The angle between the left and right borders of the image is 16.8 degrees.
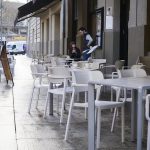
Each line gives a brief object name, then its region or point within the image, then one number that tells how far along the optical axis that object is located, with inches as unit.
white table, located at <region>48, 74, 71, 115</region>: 349.7
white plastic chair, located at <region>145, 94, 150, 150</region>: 202.7
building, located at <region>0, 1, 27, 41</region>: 3031.8
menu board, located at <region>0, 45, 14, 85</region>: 658.0
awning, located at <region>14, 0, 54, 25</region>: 1085.5
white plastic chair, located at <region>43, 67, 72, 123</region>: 346.6
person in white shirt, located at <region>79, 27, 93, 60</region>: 662.5
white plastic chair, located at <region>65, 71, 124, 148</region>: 268.6
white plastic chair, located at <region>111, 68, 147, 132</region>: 294.4
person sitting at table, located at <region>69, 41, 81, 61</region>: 693.1
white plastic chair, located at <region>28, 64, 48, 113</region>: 393.7
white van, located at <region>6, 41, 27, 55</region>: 2727.7
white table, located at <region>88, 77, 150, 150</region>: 203.6
